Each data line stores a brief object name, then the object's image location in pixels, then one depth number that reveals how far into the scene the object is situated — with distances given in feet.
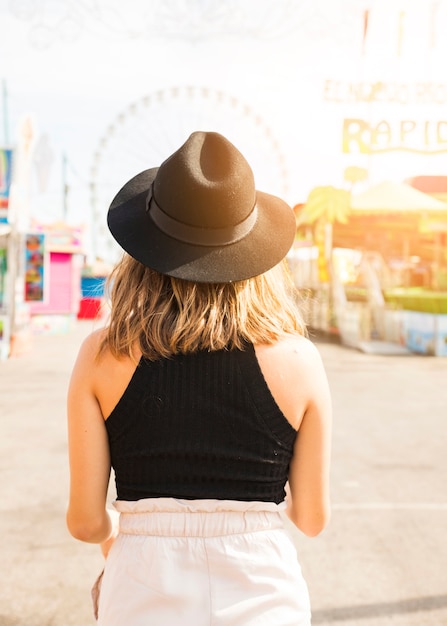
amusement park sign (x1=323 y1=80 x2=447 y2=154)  43.42
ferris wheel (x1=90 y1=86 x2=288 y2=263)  68.95
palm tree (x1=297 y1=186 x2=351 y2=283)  40.88
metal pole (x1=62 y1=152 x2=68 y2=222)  115.86
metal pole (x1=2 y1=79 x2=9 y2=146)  90.02
